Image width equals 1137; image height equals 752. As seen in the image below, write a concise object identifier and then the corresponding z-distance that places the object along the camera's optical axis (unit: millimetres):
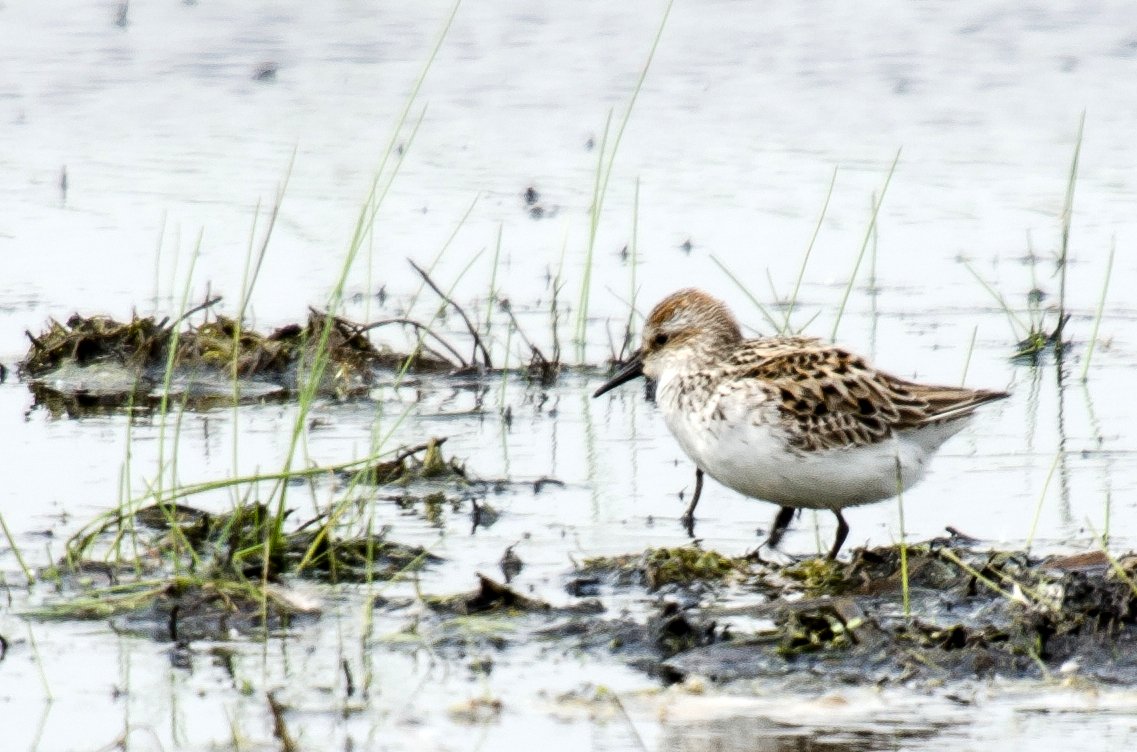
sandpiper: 12711
